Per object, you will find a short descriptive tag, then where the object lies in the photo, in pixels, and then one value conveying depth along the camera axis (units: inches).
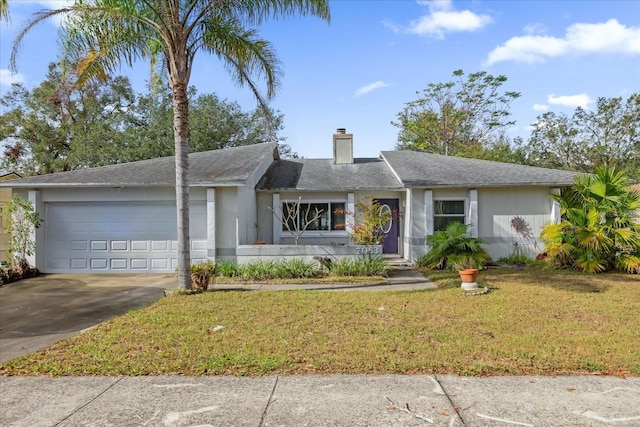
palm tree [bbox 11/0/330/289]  320.8
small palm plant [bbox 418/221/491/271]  459.6
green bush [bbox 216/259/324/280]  414.6
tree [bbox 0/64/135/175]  1031.6
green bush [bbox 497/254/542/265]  497.8
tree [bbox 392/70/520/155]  1107.9
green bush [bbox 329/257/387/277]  420.8
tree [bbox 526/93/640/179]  1081.4
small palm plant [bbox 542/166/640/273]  428.8
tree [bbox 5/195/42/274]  445.1
